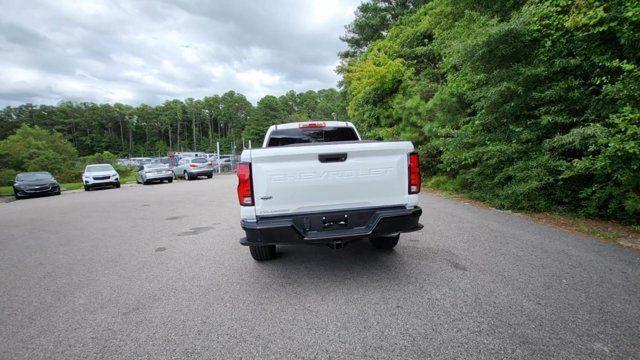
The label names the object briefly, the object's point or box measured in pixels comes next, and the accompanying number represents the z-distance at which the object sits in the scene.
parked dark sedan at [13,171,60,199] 14.36
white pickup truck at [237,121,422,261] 2.92
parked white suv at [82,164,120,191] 16.78
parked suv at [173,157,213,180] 21.20
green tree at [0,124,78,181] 23.11
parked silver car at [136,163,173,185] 18.84
